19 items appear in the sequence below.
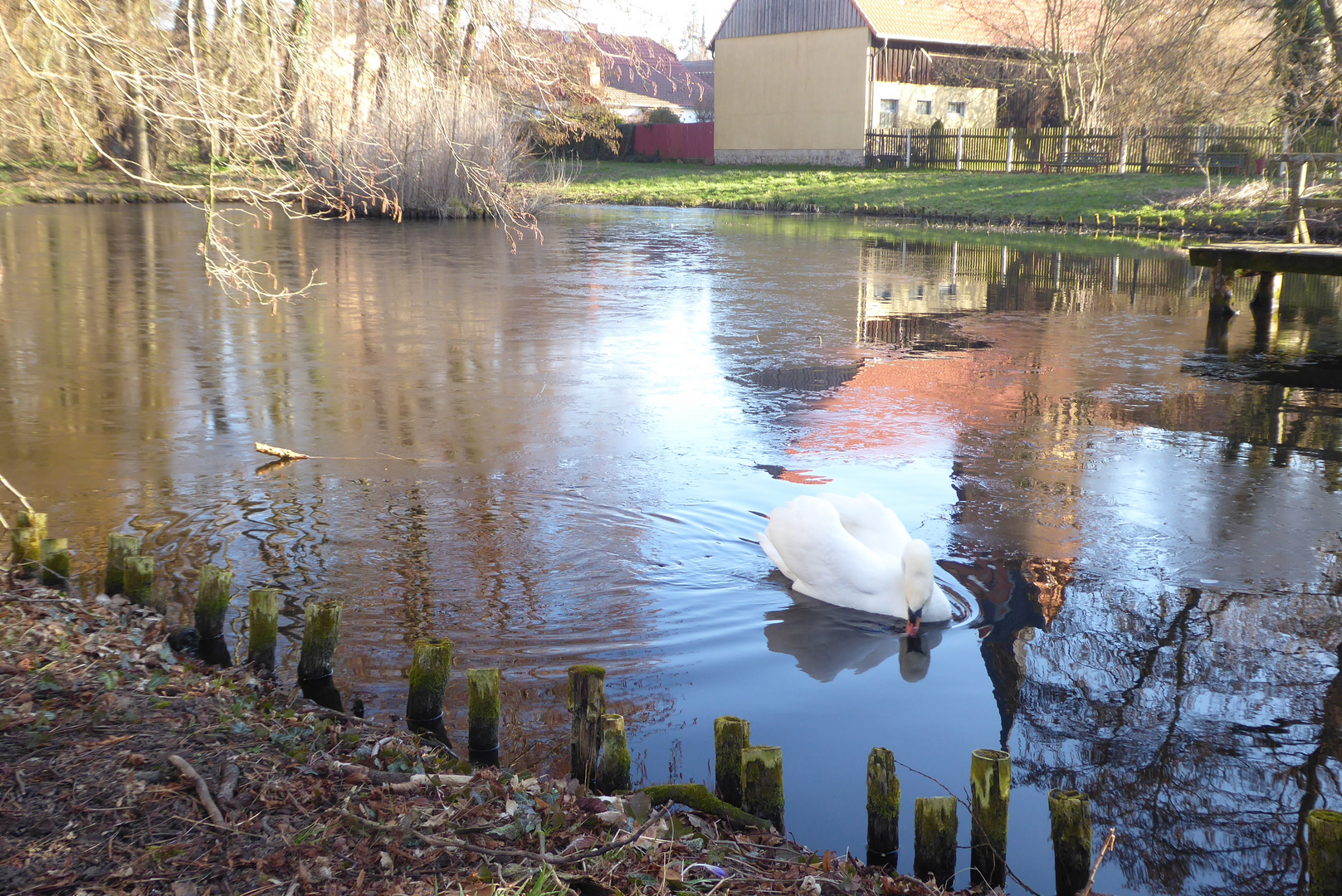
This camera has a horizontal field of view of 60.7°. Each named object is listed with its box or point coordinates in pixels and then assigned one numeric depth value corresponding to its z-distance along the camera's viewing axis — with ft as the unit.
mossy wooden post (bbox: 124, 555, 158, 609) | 17.98
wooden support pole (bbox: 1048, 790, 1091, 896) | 11.70
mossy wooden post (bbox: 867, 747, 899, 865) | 12.37
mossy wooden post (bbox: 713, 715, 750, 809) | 13.11
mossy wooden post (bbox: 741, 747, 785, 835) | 12.75
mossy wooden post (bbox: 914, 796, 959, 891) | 12.05
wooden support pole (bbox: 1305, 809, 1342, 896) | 10.93
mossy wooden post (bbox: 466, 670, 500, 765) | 14.26
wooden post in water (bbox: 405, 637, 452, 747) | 14.88
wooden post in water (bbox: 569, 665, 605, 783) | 13.78
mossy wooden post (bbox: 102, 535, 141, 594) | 18.39
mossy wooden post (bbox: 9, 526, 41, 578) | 18.79
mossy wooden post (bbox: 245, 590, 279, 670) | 16.44
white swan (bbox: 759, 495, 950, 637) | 18.49
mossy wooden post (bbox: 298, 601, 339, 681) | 16.07
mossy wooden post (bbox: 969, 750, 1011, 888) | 11.92
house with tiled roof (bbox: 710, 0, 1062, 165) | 150.61
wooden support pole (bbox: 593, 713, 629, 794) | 13.48
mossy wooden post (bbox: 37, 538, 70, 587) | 18.62
